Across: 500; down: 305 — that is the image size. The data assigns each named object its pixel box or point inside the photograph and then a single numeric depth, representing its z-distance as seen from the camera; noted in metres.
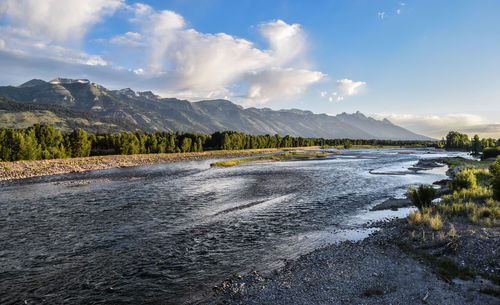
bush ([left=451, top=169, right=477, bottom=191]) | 31.69
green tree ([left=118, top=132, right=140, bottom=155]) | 112.44
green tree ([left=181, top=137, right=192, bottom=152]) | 140.25
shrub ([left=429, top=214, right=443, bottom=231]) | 19.20
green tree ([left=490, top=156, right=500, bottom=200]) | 25.02
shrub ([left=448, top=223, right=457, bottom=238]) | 17.34
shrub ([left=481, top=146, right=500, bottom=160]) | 81.50
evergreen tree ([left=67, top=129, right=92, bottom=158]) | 92.00
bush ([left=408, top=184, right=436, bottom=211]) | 25.44
